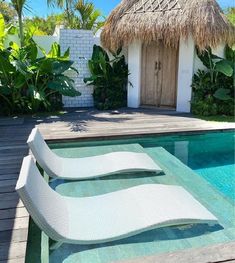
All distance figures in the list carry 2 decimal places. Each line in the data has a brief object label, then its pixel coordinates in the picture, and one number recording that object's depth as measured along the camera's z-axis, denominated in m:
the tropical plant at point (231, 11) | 8.89
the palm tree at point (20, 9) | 6.97
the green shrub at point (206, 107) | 6.98
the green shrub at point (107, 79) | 7.77
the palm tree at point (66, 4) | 9.24
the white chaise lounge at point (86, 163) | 3.24
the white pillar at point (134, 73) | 7.83
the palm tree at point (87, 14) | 10.95
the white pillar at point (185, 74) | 7.30
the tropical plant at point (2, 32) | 6.65
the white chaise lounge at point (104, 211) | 2.10
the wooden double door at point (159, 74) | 7.76
